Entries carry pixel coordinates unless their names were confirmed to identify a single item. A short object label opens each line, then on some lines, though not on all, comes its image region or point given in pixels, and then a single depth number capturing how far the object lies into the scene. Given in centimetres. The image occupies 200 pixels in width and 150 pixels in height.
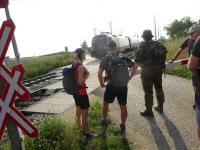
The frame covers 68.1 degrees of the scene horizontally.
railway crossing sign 152
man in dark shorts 302
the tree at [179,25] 3124
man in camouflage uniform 343
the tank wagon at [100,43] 1436
